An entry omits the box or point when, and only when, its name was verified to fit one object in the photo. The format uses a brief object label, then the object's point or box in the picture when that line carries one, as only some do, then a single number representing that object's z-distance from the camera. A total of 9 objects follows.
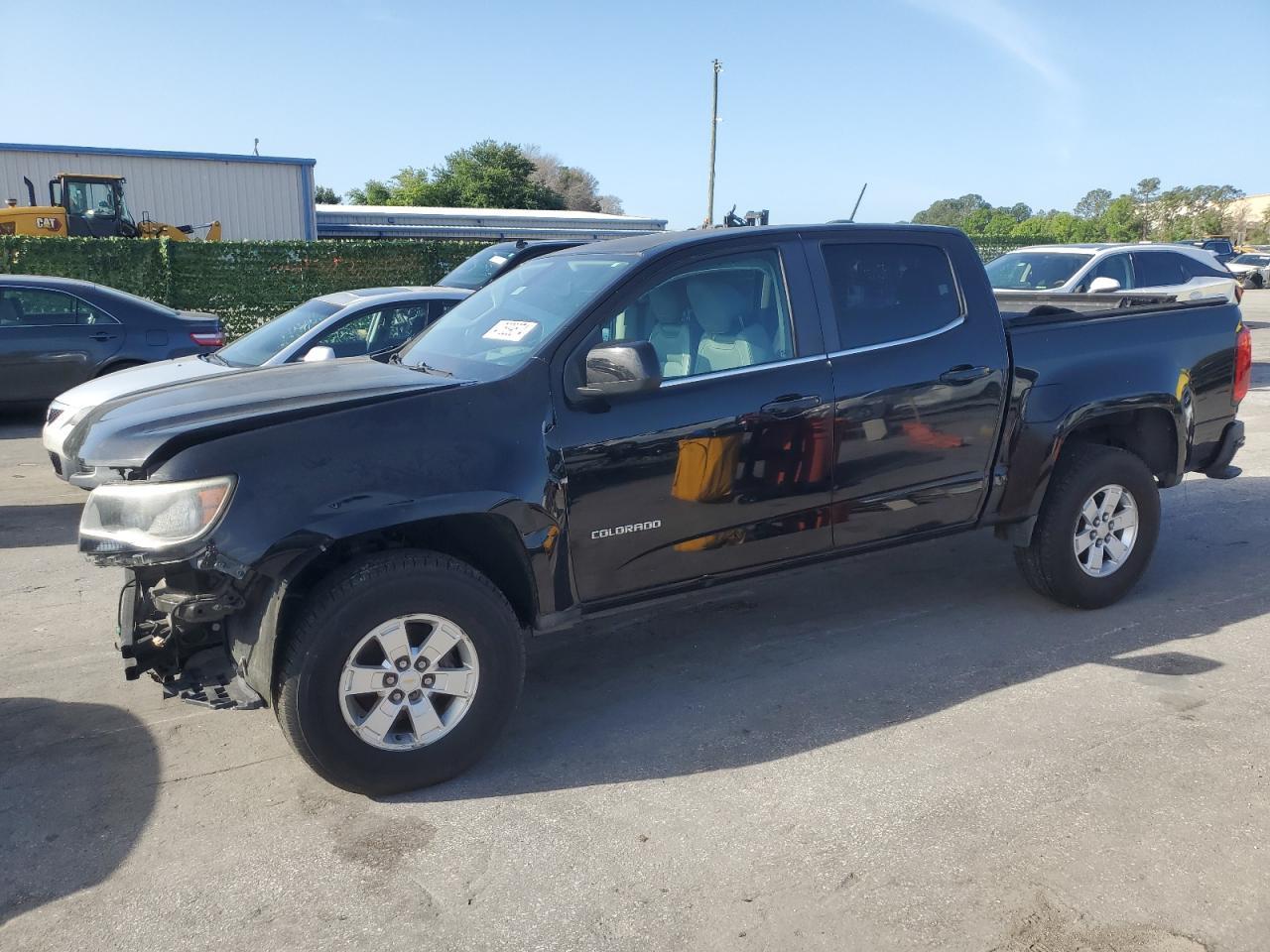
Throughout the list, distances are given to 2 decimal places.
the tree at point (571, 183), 82.62
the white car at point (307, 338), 7.50
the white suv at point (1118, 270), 12.53
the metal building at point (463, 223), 39.25
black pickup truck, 3.47
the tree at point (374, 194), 67.26
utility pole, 41.31
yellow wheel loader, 24.34
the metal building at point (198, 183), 32.06
